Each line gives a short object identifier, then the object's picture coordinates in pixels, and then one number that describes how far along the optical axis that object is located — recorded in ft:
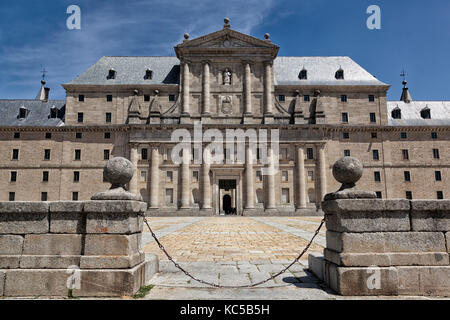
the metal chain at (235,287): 18.64
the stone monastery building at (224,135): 128.47
